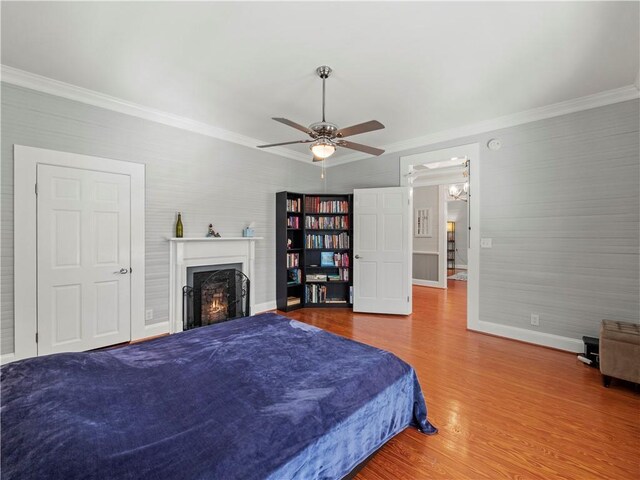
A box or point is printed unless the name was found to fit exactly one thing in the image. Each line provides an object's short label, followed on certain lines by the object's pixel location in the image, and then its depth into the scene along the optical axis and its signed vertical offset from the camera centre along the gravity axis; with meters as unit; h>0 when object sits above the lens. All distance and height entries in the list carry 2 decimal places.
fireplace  3.68 -0.28
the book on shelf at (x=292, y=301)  4.88 -1.06
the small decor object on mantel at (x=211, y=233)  4.05 +0.10
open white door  4.58 -0.17
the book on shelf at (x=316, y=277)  5.13 -0.68
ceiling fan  2.44 +0.97
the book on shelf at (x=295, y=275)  5.12 -0.63
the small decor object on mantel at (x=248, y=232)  4.48 +0.13
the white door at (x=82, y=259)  2.85 -0.20
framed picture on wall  7.38 +0.46
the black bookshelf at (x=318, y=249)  5.08 -0.16
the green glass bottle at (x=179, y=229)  3.69 +0.14
